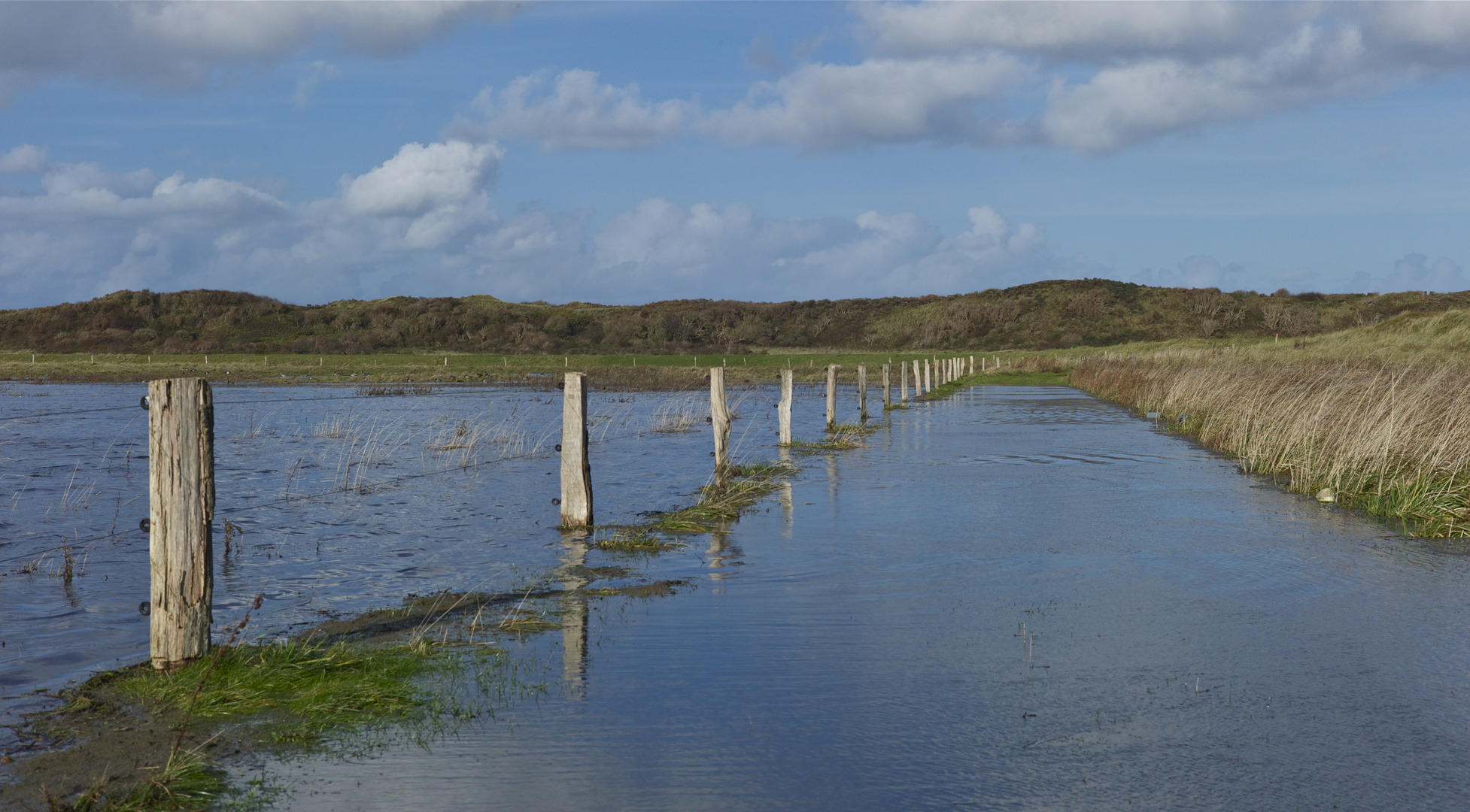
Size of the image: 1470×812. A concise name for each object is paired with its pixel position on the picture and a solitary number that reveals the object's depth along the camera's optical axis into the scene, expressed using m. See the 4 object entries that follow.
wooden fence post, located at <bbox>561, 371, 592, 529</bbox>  12.37
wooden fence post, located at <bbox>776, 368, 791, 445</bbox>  23.53
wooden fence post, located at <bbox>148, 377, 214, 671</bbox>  6.91
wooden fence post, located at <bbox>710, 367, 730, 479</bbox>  17.38
